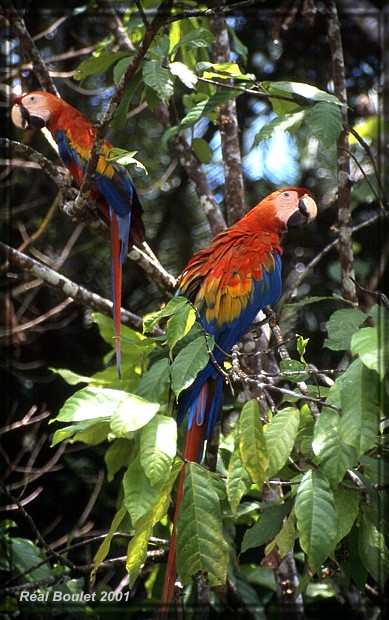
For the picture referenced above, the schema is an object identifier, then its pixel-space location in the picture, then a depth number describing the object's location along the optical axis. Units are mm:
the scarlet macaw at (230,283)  6490
